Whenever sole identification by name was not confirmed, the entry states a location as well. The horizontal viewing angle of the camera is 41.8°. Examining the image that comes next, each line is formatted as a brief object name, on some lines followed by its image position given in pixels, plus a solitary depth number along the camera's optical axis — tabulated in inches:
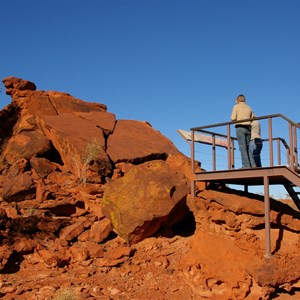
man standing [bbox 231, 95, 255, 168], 415.3
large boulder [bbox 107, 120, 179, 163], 584.8
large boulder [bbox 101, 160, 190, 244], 430.0
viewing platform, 382.3
